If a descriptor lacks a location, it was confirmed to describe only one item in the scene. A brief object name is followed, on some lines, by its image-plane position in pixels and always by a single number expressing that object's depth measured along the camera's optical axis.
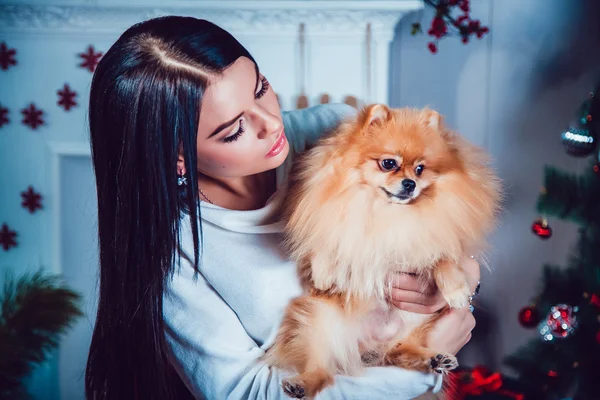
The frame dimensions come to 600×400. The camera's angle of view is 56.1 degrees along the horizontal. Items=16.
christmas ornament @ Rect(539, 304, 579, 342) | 1.65
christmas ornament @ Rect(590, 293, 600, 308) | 1.62
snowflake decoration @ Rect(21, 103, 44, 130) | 1.50
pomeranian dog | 1.04
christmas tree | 1.57
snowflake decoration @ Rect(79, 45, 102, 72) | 1.50
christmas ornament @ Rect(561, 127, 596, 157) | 1.55
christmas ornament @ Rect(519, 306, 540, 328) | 1.73
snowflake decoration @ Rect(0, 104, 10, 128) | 1.49
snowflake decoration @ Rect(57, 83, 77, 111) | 1.50
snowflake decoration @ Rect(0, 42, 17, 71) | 1.46
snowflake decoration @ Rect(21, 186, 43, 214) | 1.54
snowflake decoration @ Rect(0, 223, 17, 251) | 1.54
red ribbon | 1.83
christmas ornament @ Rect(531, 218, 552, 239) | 1.66
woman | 1.05
